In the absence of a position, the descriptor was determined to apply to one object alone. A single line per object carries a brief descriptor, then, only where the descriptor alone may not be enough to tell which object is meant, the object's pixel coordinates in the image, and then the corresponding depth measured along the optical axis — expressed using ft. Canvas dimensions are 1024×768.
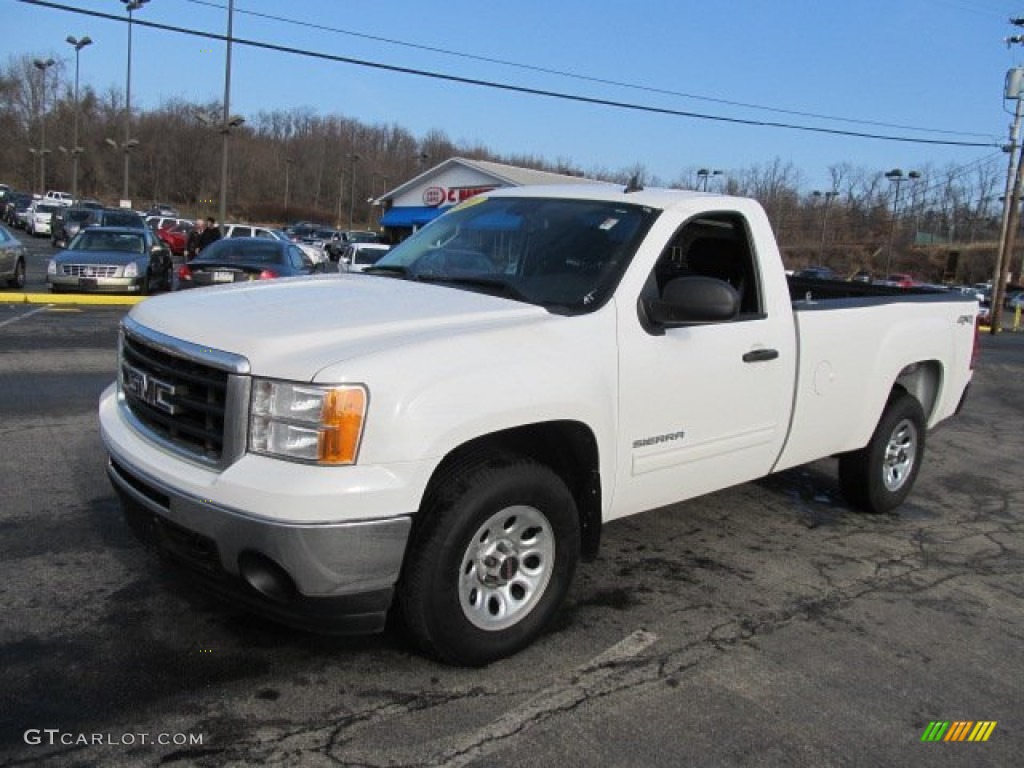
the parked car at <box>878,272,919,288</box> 166.50
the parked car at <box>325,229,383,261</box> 149.18
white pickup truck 9.56
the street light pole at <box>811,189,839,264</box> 246.86
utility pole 93.86
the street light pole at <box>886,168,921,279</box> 164.02
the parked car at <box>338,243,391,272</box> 88.92
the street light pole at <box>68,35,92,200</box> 181.27
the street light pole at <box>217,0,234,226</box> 94.77
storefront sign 159.84
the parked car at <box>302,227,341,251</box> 168.14
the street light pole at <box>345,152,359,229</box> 296.71
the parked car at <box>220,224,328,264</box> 109.91
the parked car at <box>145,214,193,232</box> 143.84
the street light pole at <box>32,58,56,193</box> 278.26
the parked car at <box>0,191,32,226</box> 173.46
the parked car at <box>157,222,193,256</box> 133.39
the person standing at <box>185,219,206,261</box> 79.03
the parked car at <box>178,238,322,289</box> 45.57
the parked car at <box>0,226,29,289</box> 58.34
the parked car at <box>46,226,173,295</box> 55.36
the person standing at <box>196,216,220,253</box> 75.25
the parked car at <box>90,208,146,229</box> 114.21
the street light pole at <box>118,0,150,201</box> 130.11
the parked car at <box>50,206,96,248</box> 115.34
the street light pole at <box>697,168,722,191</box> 164.76
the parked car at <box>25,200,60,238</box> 146.82
